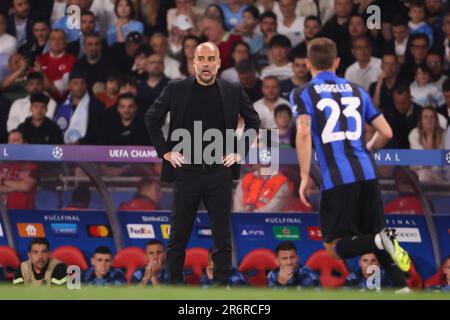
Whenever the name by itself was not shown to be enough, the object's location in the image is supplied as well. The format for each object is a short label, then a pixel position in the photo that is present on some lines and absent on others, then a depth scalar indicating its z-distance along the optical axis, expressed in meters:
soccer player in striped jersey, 7.62
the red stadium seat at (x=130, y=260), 12.44
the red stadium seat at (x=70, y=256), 12.60
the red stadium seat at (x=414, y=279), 11.69
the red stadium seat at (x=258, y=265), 12.15
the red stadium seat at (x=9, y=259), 12.70
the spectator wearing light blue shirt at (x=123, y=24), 13.05
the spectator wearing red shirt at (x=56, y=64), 12.97
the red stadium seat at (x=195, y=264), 12.26
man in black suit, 8.31
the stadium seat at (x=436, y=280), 11.66
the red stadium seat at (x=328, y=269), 11.97
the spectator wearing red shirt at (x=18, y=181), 12.64
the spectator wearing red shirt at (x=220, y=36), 12.53
